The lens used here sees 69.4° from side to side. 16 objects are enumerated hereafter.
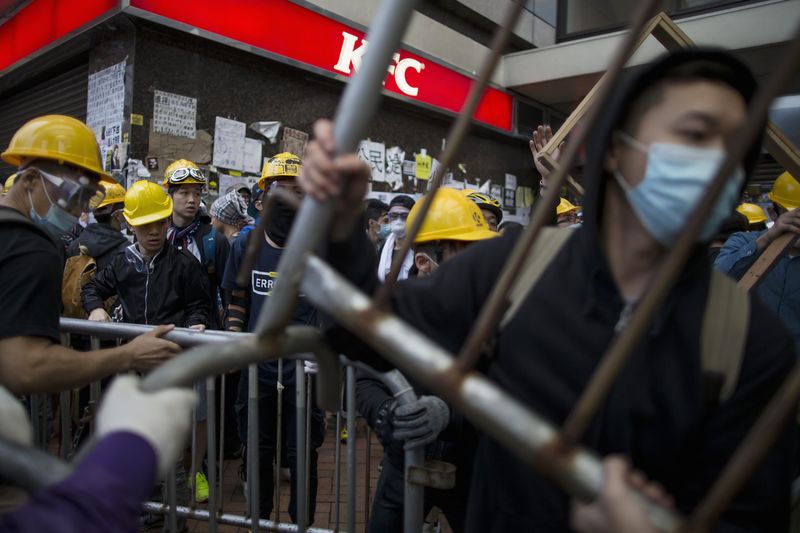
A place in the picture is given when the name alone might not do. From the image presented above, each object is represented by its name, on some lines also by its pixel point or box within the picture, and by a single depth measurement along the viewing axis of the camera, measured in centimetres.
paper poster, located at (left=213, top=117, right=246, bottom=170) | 704
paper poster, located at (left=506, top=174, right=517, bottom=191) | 1205
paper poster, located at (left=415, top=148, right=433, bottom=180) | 988
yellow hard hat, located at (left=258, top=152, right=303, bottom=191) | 458
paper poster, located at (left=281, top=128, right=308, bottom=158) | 782
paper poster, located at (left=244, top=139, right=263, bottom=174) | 736
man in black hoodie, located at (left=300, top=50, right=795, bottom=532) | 112
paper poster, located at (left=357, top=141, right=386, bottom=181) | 891
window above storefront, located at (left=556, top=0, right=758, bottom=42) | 1059
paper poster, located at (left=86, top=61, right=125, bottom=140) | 634
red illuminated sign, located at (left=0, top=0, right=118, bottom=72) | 639
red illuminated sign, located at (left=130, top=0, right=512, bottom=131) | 659
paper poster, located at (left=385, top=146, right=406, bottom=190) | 933
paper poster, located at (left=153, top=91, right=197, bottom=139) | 652
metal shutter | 725
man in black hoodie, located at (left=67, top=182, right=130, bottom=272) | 473
